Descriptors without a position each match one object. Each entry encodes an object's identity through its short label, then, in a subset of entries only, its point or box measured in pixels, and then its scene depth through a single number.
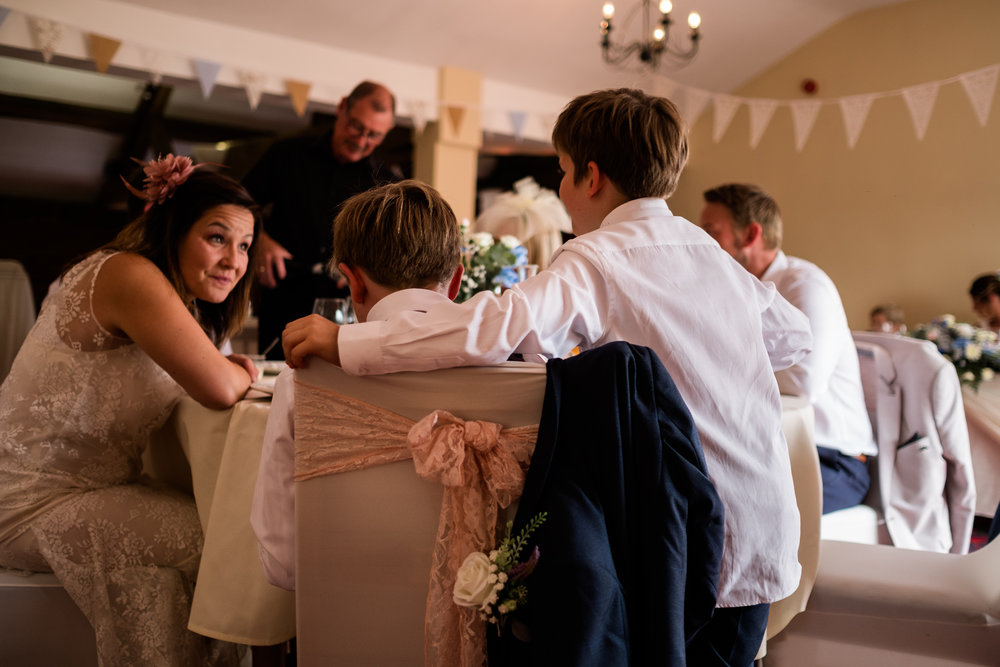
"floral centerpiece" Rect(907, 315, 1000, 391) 4.00
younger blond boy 1.26
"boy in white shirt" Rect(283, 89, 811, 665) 1.15
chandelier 4.69
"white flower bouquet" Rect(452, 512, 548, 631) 1.01
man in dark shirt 3.42
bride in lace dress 1.61
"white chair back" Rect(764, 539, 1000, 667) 1.46
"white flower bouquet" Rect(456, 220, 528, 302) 2.21
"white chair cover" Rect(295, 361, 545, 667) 1.11
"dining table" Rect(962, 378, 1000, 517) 3.53
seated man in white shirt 2.24
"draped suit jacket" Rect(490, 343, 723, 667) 1.00
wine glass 2.01
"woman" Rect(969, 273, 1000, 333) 5.54
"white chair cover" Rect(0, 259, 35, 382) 3.29
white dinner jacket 2.44
